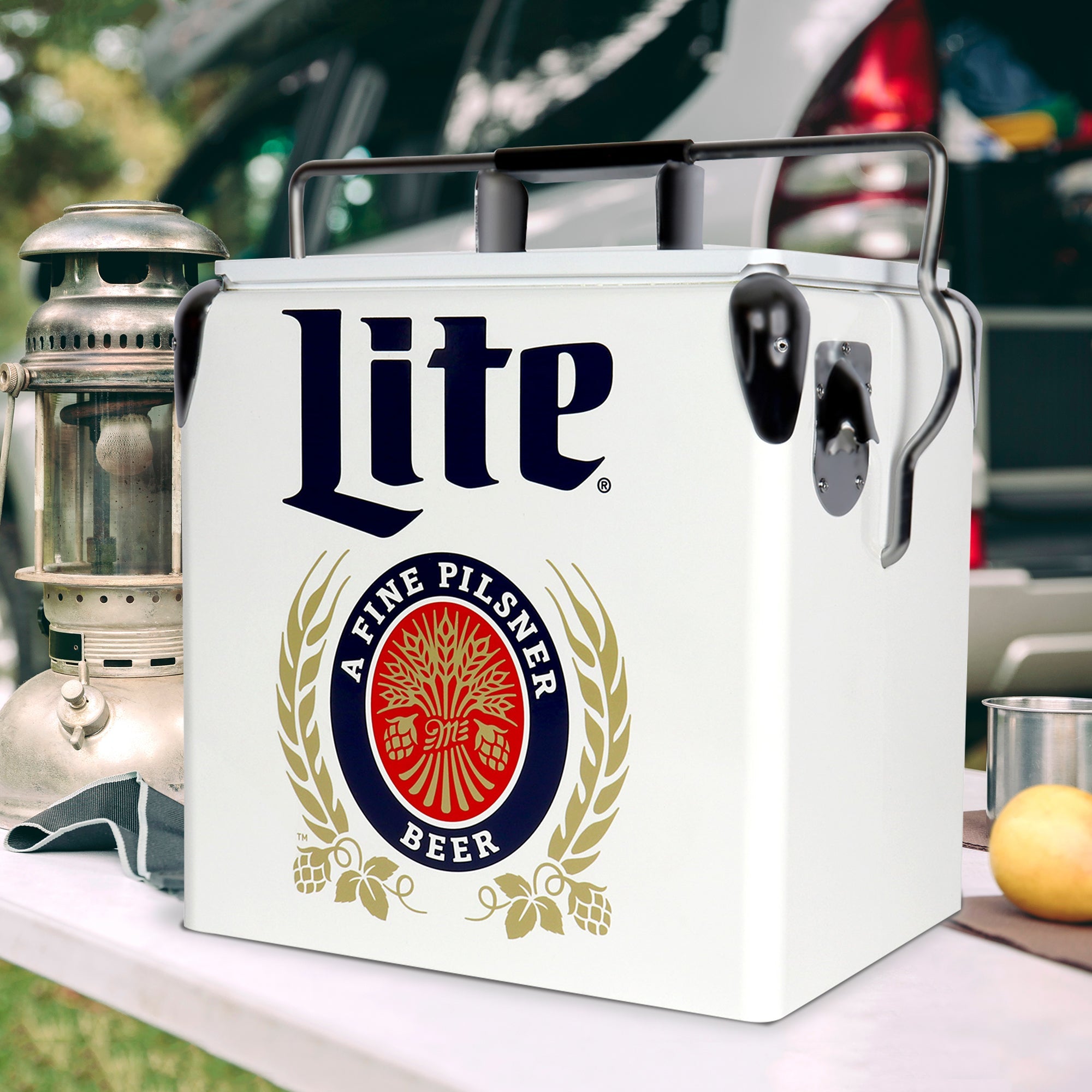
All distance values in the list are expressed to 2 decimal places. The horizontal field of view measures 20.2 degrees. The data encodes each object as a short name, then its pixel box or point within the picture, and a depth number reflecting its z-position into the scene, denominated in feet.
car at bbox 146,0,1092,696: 9.27
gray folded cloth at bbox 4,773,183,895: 5.39
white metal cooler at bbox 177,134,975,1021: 4.63
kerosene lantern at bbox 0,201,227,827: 5.62
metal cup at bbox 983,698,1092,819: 5.48
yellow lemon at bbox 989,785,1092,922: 5.07
